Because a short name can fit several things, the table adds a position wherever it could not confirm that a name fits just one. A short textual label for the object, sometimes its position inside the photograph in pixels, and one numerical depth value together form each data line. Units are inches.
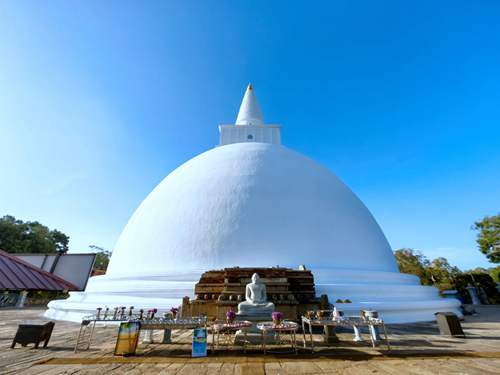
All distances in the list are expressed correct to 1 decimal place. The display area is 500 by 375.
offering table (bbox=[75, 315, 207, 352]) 195.9
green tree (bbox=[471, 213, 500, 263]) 935.0
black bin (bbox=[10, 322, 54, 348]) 203.6
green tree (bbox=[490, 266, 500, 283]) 895.7
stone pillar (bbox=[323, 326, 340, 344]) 210.8
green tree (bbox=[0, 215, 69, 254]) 1203.2
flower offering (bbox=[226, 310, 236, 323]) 193.2
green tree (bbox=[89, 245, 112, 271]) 1523.1
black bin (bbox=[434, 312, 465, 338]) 242.4
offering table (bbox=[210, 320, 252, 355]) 181.3
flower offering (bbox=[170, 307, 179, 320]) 231.6
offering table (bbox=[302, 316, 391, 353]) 192.1
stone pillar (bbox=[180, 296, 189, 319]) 281.9
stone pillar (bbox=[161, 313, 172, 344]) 221.0
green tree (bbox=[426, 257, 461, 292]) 1023.6
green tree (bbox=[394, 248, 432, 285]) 1005.8
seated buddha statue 237.5
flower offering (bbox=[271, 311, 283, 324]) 192.7
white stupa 350.9
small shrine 269.3
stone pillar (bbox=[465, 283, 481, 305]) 820.9
